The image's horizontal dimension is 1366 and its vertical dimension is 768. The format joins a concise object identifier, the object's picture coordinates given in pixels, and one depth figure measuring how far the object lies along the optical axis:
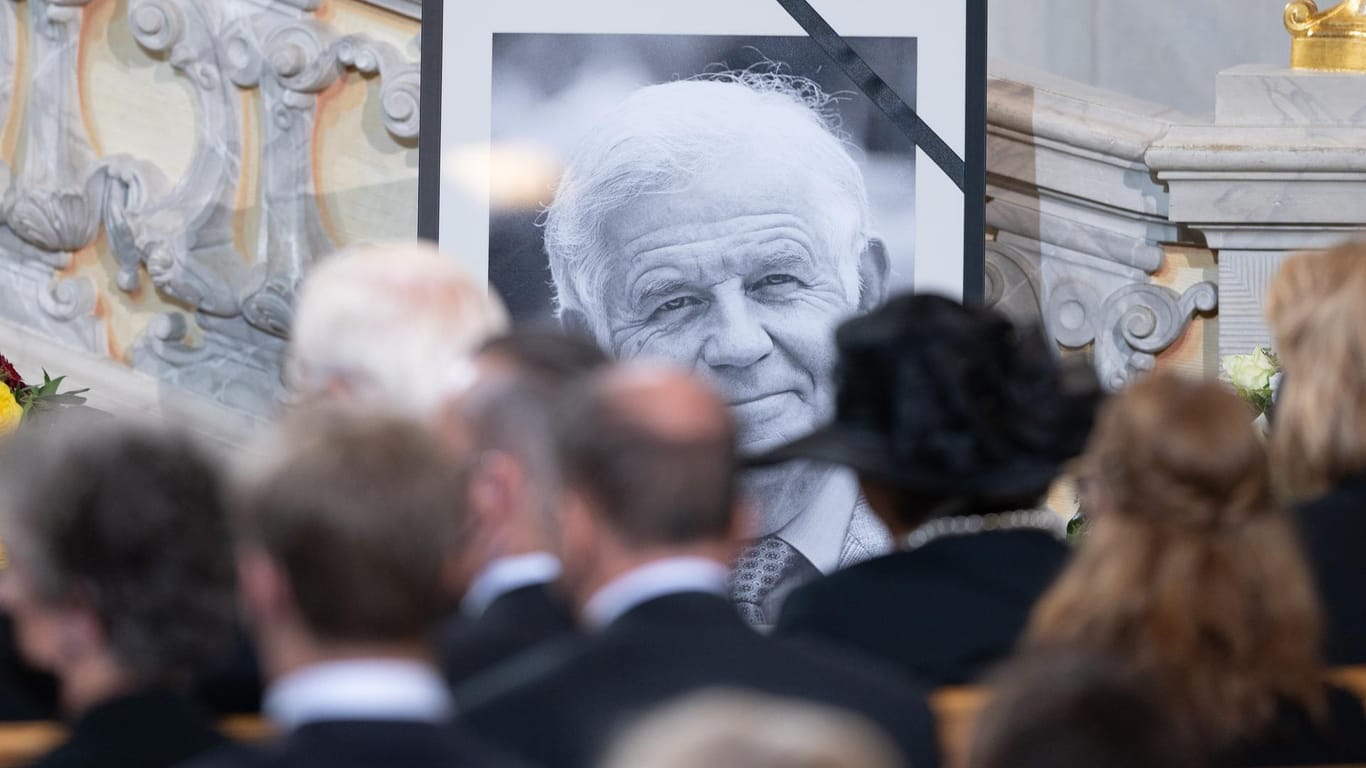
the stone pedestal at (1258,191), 11.53
